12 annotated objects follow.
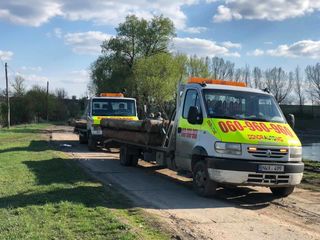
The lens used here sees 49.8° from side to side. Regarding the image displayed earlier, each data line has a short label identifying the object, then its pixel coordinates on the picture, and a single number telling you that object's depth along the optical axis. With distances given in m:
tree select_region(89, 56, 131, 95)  40.12
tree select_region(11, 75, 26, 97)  63.81
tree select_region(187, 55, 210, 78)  41.36
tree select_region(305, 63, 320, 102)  74.35
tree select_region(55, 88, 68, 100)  73.55
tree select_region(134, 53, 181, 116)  36.62
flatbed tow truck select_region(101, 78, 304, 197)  6.75
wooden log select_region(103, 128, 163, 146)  9.27
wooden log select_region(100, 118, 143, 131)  10.05
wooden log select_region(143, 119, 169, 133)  9.13
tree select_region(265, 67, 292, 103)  74.13
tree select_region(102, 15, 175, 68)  41.82
